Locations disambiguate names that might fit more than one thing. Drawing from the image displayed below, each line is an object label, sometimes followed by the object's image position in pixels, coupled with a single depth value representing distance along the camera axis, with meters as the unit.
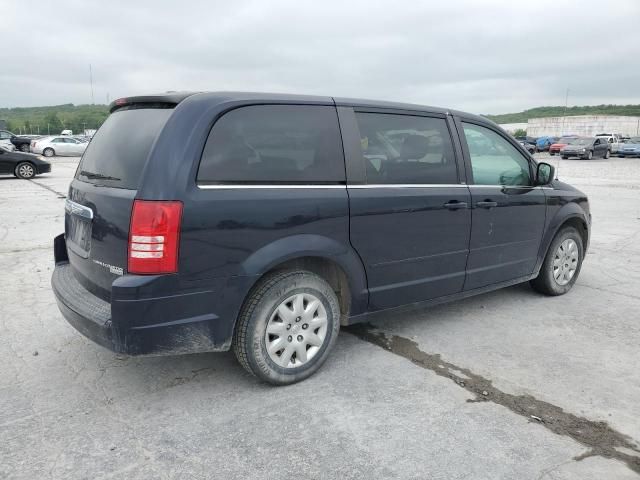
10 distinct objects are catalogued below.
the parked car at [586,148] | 33.72
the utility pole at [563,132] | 35.16
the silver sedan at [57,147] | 31.91
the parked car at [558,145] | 37.93
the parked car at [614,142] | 38.53
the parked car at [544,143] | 45.03
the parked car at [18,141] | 32.50
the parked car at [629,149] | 36.47
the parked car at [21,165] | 17.11
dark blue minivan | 2.77
